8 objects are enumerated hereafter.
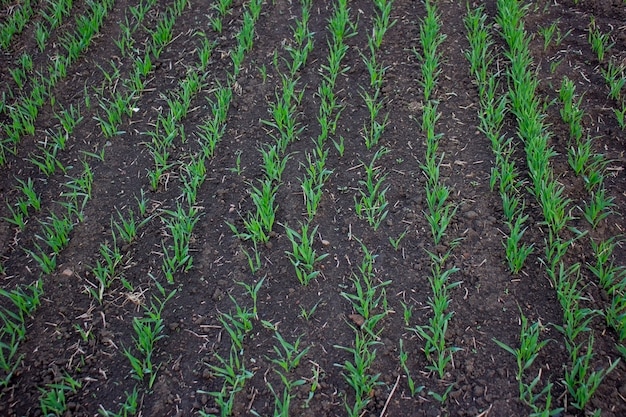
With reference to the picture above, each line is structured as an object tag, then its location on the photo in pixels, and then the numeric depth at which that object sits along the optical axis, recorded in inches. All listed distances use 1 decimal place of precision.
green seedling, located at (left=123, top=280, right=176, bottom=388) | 90.2
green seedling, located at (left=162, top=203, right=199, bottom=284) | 102.7
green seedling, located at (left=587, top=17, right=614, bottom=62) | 133.6
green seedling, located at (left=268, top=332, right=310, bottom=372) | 90.1
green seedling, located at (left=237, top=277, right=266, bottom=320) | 96.9
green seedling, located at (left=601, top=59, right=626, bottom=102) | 125.3
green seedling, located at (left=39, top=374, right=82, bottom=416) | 86.0
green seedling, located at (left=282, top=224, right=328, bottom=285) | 100.3
